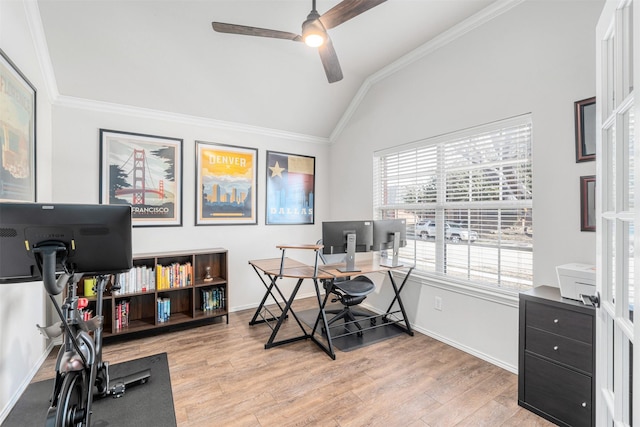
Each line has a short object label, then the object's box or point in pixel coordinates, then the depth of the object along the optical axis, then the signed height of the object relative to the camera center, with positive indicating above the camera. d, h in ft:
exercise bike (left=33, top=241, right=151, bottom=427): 4.39 -2.41
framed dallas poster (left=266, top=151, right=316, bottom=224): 13.47 +1.29
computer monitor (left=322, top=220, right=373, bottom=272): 9.45 -0.78
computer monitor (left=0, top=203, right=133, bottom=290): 4.35 -0.38
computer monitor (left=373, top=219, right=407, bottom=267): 10.20 -0.77
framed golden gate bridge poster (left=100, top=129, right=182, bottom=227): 10.14 +1.44
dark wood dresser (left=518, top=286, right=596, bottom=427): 5.51 -2.95
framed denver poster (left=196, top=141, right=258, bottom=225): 11.78 +1.30
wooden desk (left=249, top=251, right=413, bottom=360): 8.91 -1.91
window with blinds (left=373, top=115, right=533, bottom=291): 7.87 +0.40
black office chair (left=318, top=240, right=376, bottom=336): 9.82 -2.65
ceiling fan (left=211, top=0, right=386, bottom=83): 5.82 +4.25
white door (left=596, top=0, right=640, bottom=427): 3.25 +0.04
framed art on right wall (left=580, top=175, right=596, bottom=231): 6.36 +0.28
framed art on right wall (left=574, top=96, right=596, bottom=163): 6.33 +1.95
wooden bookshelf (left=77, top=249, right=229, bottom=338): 9.75 -3.01
